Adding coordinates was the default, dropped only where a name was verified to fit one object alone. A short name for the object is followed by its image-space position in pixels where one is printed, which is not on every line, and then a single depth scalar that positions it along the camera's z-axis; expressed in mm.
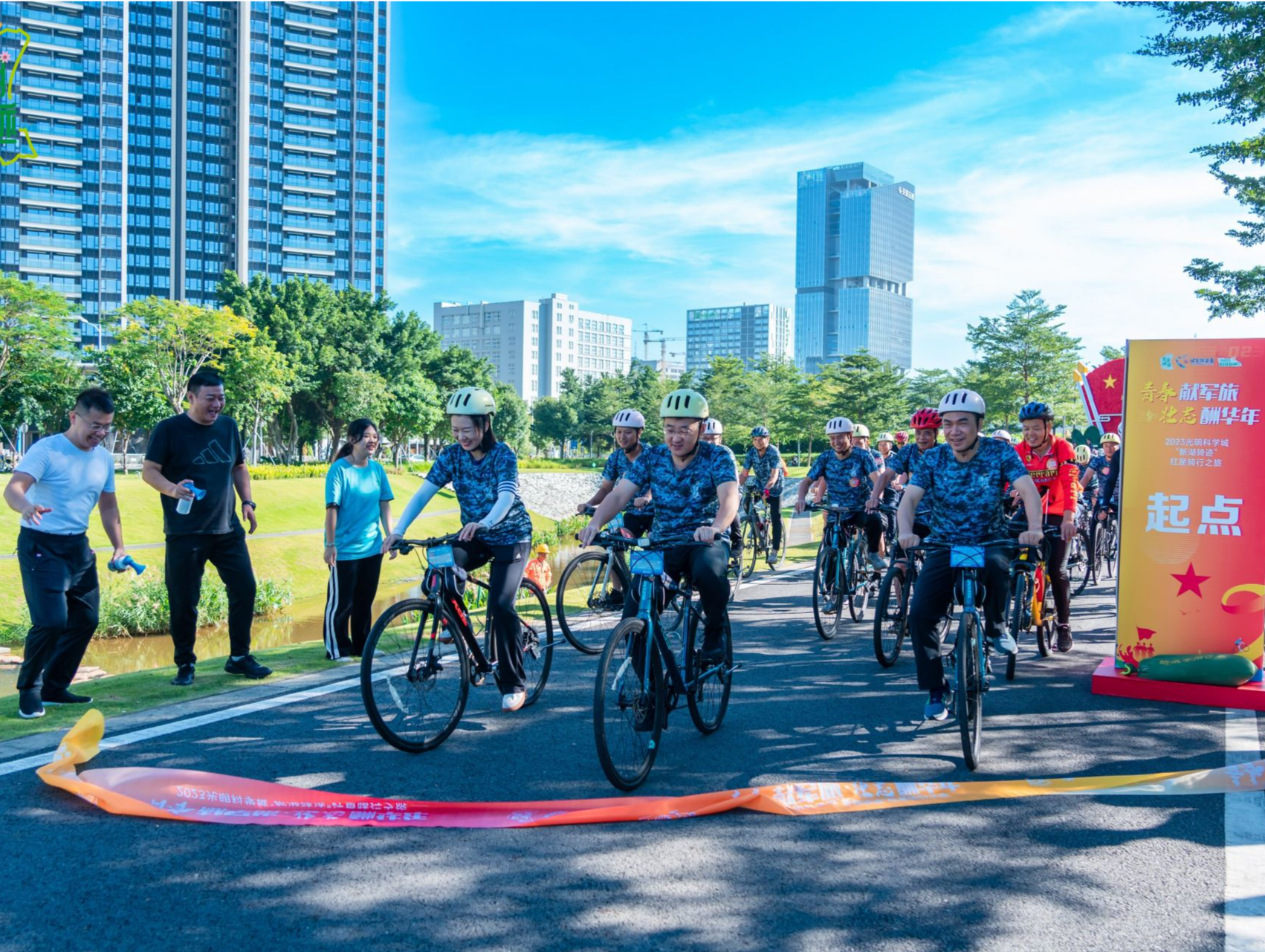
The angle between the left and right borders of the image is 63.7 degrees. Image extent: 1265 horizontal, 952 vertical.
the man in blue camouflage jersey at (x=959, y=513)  5969
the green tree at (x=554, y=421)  104500
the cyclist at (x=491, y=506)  5941
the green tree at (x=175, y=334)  44188
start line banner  4328
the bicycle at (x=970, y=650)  5270
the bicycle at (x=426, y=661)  5133
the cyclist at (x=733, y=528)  10938
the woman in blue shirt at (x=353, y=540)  7941
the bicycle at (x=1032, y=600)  8211
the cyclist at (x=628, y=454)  8711
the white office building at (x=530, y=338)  188375
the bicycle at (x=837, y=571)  9211
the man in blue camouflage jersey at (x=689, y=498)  5512
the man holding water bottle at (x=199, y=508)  6867
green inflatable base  6895
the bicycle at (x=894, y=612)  7742
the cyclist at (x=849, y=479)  9703
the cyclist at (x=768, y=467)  14555
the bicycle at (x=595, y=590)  8766
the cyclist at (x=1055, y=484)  8734
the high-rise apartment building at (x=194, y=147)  96438
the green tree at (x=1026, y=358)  55969
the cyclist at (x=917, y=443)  9109
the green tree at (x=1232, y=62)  14289
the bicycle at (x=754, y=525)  14078
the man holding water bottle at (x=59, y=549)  6078
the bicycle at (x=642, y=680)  4668
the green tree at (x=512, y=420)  85312
